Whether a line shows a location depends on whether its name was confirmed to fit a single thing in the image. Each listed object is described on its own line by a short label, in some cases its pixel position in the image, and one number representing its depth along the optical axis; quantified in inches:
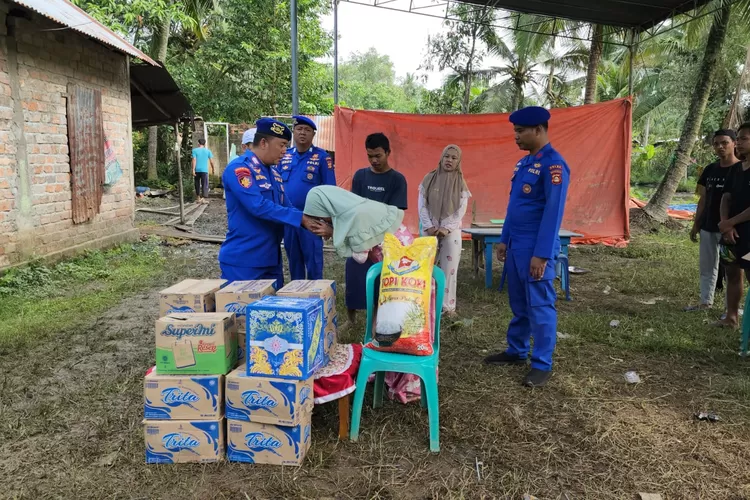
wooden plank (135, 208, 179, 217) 450.0
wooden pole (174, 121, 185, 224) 398.3
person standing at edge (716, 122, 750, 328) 156.9
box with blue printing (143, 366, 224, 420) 92.0
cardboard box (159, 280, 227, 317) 100.7
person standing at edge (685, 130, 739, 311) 177.3
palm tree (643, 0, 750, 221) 352.8
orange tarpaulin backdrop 315.0
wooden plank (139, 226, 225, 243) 340.8
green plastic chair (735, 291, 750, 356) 148.8
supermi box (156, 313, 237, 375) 91.1
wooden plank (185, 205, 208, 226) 407.4
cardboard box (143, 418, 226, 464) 93.5
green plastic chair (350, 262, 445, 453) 100.0
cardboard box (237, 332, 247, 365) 101.0
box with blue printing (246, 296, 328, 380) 88.4
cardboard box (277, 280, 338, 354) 100.6
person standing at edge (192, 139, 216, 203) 536.4
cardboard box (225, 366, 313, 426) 90.3
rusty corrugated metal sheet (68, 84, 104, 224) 257.6
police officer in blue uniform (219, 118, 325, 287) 115.1
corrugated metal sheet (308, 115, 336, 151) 513.3
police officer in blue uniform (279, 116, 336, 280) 161.6
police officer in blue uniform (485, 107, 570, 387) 121.6
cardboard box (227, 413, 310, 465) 93.4
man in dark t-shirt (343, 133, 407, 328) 154.5
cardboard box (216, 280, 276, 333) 101.7
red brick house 214.8
